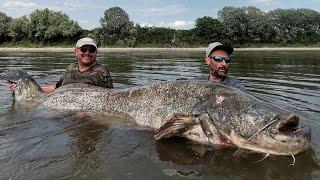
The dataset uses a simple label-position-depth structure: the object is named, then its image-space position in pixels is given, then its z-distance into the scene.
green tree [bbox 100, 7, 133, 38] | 42.48
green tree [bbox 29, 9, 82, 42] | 39.02
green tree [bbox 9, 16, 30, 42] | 39.84
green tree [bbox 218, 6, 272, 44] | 44.69
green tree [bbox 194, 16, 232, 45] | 41.70
